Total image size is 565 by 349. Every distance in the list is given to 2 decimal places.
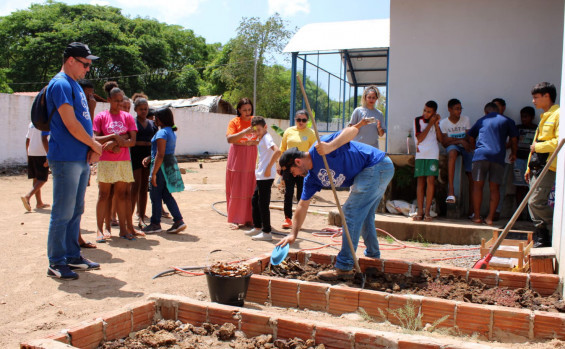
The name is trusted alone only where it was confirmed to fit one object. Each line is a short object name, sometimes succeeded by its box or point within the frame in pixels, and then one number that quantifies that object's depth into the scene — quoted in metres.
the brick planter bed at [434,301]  3.18
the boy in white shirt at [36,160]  7.82
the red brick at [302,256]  4.79
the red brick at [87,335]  2.75
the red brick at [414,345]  2.61
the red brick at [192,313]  3.25
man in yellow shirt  5.17
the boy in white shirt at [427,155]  7.28
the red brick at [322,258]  4.70
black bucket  3.49
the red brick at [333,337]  2.81
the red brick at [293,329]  2.93
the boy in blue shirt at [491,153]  6.87
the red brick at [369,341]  2.71
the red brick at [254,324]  3.06
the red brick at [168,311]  3.32
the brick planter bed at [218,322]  2.67
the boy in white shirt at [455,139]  7.42
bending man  4.21
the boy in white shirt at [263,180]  6.28
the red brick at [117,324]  2.96
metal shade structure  10.50
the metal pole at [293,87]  11.03
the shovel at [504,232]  4.17
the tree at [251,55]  34.22
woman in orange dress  6.73
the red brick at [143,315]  3.16
